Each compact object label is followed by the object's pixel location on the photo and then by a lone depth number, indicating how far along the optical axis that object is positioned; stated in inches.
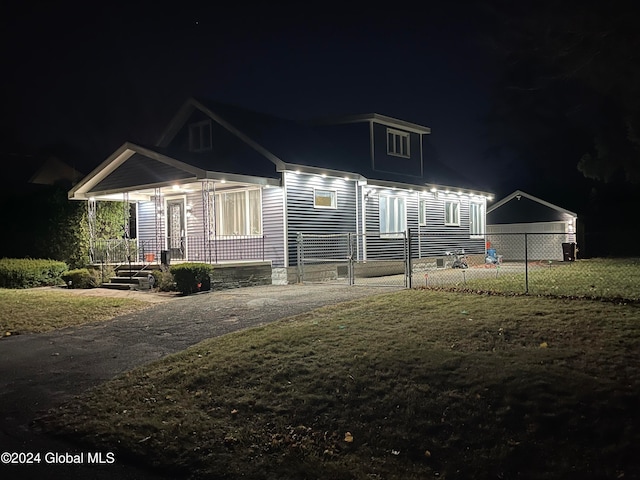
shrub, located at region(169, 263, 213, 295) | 584.4
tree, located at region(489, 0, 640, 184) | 436.1
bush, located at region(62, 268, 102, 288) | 693.9
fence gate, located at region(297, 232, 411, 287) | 695.7
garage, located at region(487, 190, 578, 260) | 1254.9
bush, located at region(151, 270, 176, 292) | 615.8
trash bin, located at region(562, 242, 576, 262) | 1062.4
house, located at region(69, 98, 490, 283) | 696.4
